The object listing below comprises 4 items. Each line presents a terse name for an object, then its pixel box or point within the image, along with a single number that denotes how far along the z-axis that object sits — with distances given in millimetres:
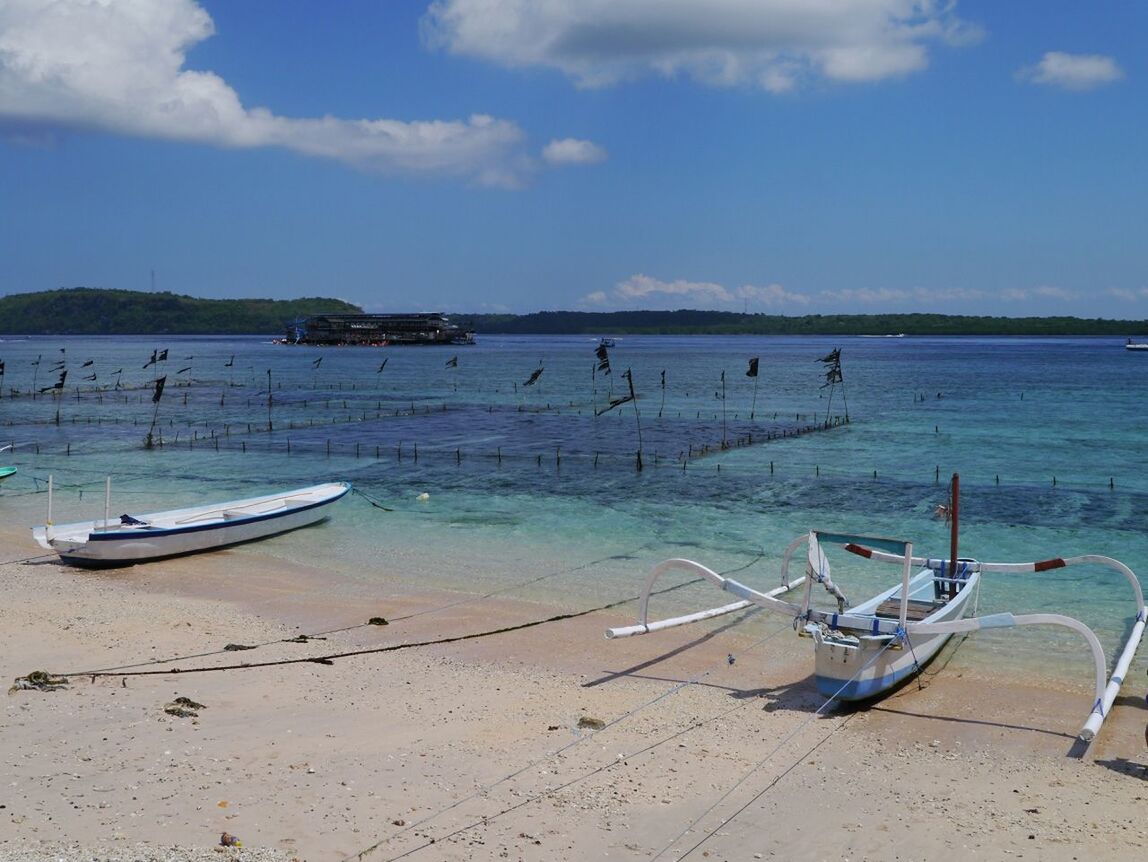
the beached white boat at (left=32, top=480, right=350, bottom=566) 23203
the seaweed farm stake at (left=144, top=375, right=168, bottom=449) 46584
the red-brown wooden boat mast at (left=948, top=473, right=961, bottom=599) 18812
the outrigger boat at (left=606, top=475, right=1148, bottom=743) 14109
